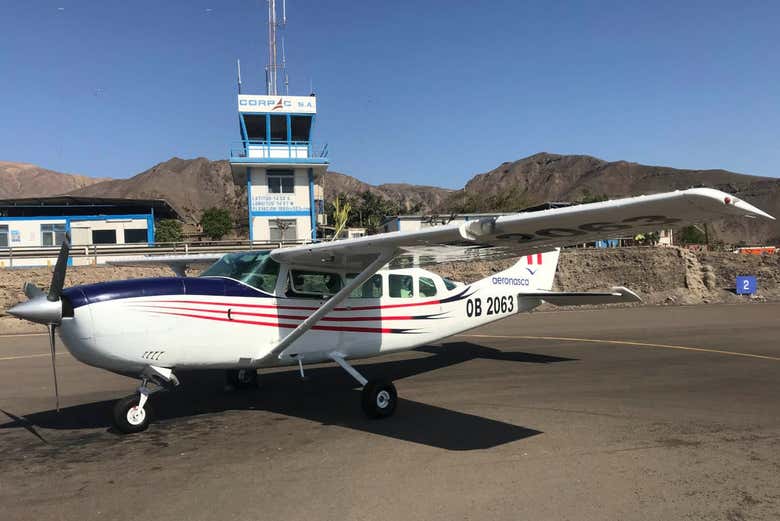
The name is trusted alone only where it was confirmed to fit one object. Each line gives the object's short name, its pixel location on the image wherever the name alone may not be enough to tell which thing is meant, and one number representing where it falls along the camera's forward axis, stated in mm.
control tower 32438
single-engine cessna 5109
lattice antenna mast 36281
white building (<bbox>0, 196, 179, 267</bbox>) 30188
